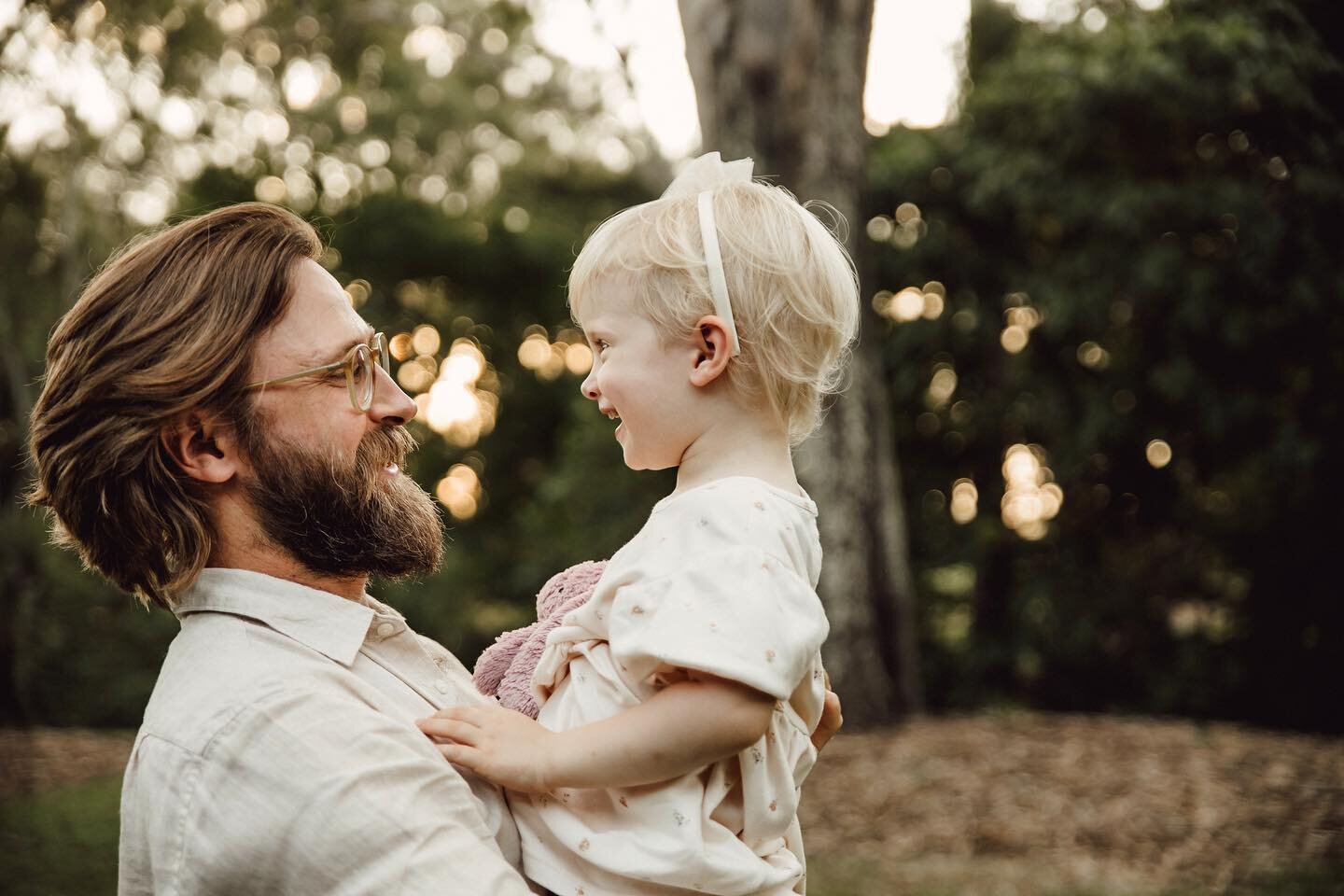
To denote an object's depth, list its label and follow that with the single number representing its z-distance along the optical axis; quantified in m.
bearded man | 1.60
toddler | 1.67
